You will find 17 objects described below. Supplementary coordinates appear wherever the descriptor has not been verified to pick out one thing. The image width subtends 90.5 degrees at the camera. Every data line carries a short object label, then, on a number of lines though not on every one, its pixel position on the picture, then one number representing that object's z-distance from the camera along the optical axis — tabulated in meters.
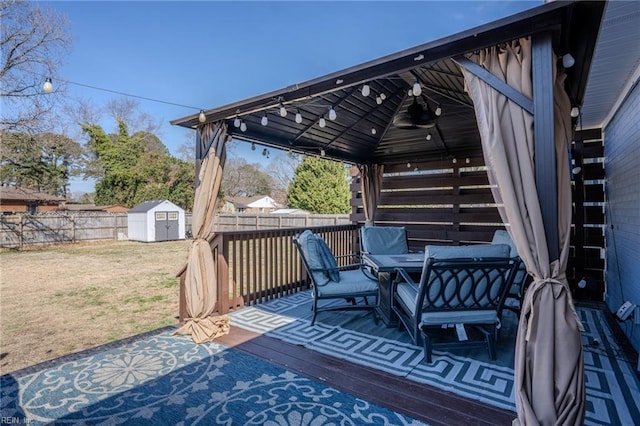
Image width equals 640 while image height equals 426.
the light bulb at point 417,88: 2.56
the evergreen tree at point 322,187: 17.23
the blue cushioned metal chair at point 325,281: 3.63
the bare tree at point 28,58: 8.80
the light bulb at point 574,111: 3.03
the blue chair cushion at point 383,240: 4.90
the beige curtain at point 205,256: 3.43
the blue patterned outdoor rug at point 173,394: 2.00
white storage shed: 13.34
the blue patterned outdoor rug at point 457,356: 2.19
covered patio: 1.76
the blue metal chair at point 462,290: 2.54
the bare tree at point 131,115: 18.11
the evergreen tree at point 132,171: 17.31
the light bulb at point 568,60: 2.01
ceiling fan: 3.57
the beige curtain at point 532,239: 1.68
